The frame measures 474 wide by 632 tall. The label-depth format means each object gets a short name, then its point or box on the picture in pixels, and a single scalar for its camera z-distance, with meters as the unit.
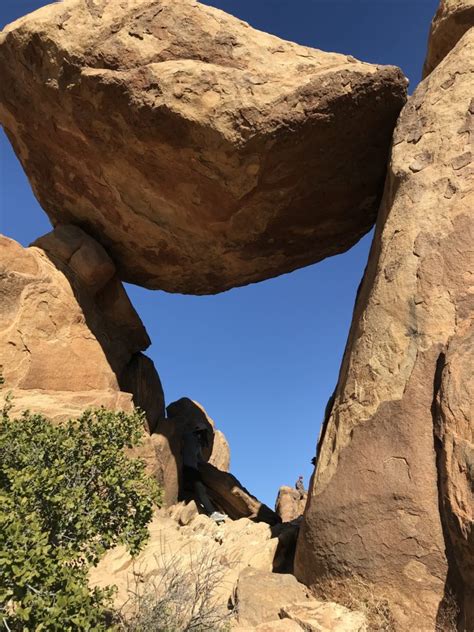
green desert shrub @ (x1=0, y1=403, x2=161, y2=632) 4.24
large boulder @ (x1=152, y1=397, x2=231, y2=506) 11.16
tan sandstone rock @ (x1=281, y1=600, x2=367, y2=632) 5.11
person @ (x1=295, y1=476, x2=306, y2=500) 23.18
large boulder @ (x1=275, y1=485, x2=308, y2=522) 21.98
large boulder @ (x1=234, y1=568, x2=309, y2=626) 5.79
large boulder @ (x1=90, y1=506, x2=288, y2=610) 7.01
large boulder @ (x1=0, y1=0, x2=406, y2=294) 8.66
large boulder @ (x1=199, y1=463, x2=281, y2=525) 12.38
